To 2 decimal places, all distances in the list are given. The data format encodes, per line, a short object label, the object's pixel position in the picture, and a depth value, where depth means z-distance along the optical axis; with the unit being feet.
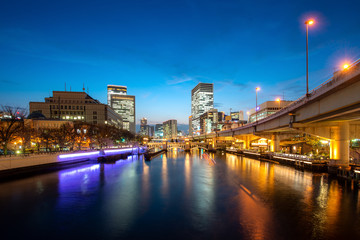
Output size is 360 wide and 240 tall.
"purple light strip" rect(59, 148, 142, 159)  161.02
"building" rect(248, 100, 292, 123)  554.05
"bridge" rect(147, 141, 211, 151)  456.86
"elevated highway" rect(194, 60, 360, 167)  61.82
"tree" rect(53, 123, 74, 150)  212.84
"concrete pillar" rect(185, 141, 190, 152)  454.31
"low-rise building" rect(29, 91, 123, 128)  470.80
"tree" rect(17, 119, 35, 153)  184.44
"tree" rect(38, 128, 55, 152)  207.66
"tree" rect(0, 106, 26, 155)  137.69
